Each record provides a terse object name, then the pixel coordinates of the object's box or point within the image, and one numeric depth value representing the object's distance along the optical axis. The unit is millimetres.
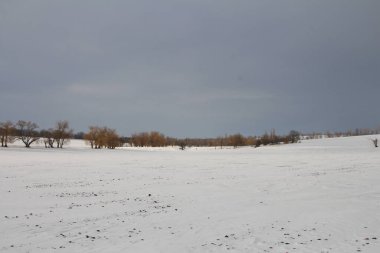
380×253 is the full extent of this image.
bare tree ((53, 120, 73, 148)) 130500
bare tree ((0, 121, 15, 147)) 116750
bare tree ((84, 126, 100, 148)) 152375
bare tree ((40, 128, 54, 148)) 128325
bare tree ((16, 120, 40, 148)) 123688
